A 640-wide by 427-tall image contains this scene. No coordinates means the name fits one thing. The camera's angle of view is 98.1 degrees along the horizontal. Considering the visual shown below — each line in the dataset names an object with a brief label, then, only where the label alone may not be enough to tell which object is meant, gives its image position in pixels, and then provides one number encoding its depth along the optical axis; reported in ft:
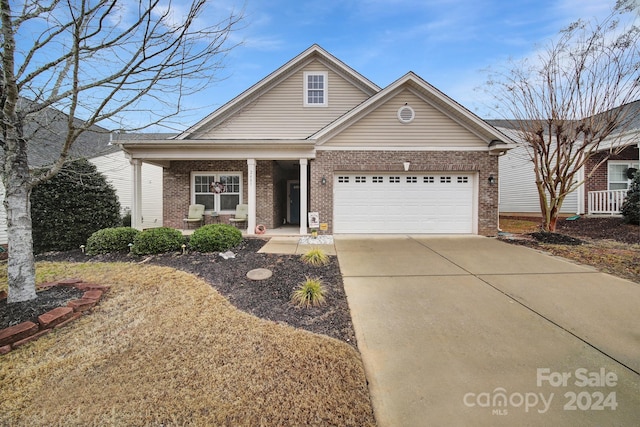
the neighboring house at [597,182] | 38.27
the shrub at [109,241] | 22.38
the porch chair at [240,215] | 35.42
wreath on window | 36.22
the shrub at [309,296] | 12.56
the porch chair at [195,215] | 35.09
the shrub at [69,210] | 24.20
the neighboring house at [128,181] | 47.26
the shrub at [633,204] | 32.30
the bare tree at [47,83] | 10.68
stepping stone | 15.96
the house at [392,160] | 30.32
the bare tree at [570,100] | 27.32
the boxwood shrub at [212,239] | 21.94
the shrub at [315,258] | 18.75
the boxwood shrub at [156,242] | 21.68
